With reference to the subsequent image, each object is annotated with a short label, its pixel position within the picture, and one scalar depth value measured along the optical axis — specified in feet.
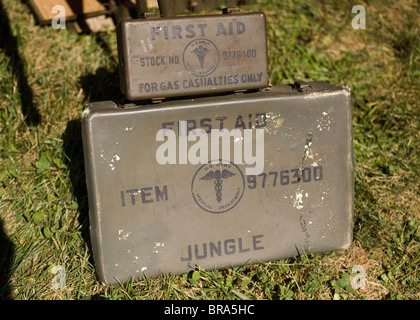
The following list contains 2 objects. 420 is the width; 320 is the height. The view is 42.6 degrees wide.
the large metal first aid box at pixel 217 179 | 2.44
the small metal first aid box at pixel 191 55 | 2.37
